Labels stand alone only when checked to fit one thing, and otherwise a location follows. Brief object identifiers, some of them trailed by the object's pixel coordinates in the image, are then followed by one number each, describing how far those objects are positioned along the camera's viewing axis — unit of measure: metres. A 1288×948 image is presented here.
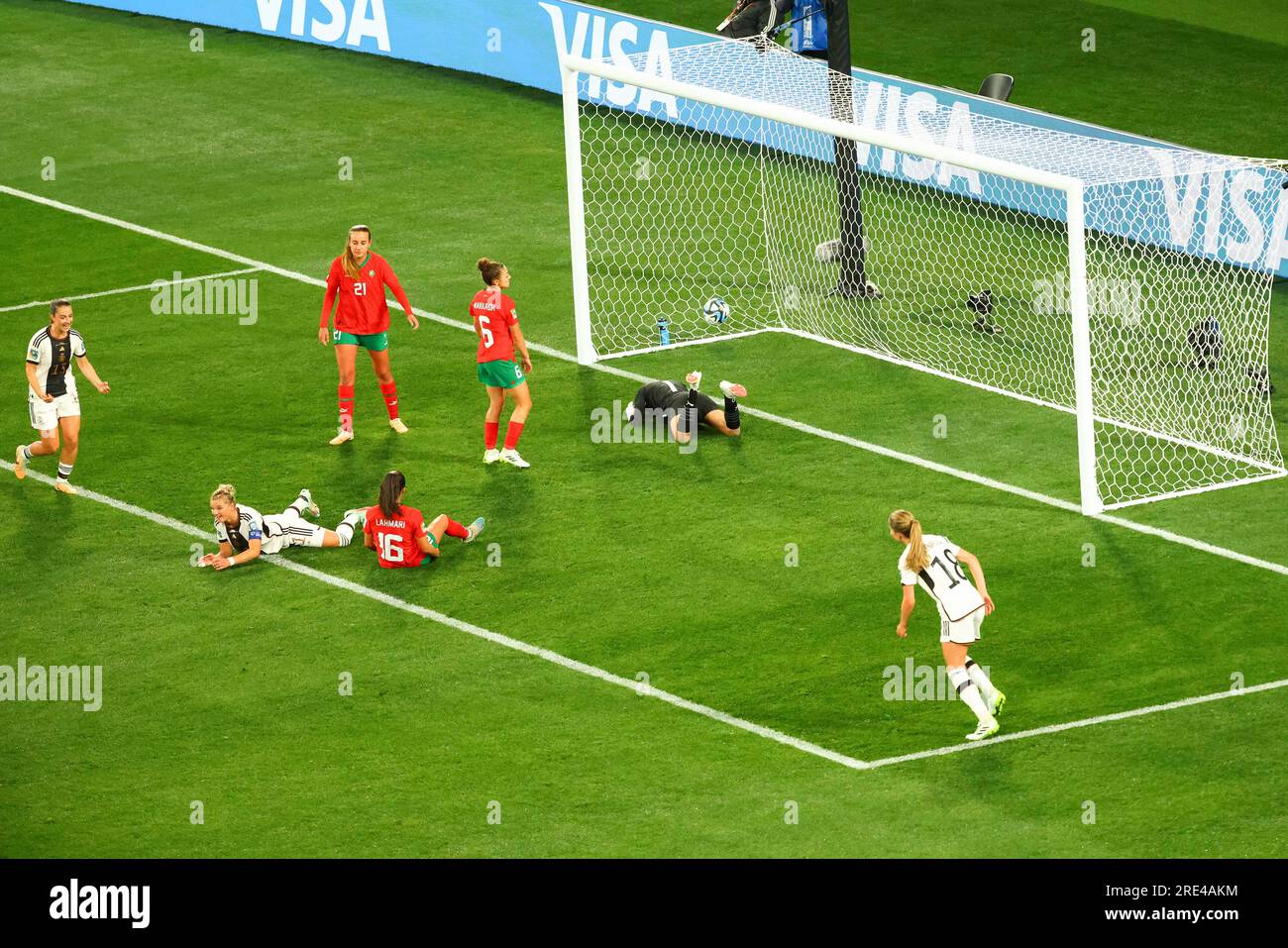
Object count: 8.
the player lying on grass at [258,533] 17.61
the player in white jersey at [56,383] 18.84
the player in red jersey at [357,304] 19.78
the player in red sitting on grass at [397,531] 17.34
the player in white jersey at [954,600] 14.52
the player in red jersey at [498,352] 19.11
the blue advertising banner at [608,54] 22.83
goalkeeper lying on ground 19.94
